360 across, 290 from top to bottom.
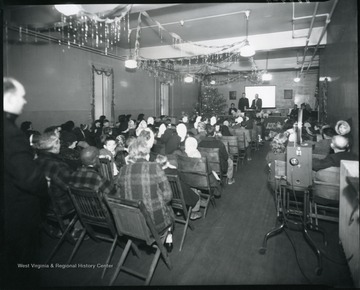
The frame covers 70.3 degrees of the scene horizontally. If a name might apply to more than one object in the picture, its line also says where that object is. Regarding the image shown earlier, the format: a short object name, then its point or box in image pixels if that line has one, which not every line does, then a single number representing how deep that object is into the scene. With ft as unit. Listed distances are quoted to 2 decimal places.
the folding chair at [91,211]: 7.45
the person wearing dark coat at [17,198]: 6.11
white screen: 44.65
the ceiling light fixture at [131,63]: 21.77
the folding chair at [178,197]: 8.70
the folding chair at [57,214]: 8.57
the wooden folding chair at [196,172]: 10.72
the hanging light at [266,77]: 33.87
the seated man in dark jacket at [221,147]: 13.50
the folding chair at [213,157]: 12.79
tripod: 8.06
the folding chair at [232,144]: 18.01
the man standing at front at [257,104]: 37.21
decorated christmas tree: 46.01
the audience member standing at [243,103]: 38.61
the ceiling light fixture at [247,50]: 19.40
